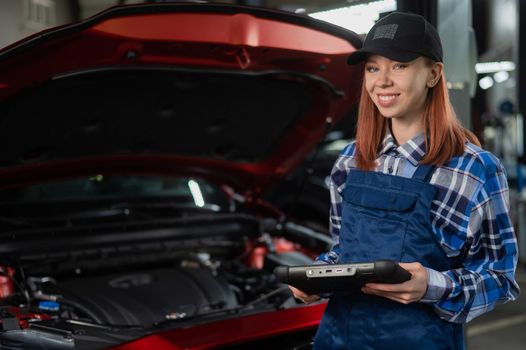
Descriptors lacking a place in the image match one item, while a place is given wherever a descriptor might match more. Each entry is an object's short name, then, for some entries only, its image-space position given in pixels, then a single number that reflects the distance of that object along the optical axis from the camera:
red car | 2.03
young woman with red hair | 1.46
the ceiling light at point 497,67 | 11.22
